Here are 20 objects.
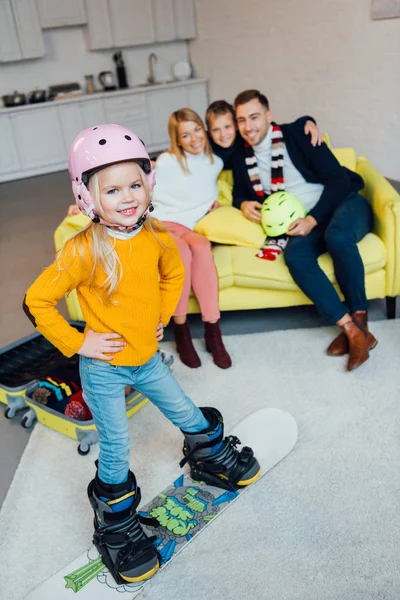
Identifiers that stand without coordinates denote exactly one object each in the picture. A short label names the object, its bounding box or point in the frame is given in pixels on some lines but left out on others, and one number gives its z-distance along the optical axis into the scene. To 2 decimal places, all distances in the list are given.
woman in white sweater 2.59
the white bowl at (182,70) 6.92
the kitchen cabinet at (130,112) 6.55
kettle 6.60
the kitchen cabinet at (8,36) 5.87
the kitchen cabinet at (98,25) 6.26
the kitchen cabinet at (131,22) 6.36
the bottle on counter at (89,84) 6.59
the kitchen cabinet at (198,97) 6.89
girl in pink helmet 1.36
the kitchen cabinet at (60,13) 6.07
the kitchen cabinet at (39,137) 6.16
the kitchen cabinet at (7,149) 6.07
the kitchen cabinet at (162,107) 6.72
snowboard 1.56
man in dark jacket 2.49
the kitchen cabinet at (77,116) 6.32
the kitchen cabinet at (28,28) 5.93
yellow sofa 2.62
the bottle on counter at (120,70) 6.72
